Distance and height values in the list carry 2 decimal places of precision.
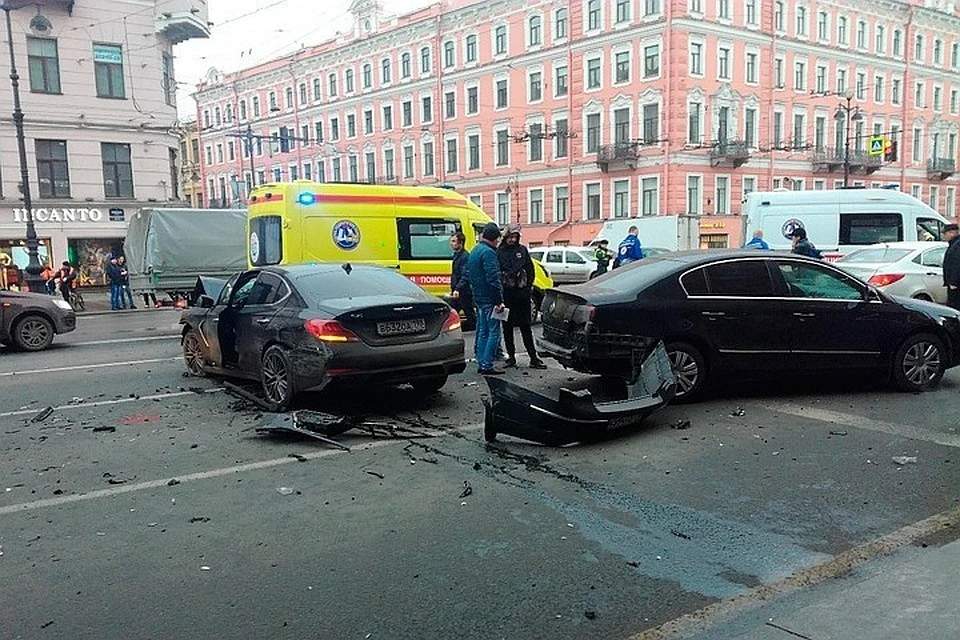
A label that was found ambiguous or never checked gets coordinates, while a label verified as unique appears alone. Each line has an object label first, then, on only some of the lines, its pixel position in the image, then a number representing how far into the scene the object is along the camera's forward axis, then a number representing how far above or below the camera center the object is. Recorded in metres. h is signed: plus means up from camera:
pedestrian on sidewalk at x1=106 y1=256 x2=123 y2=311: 23.09 -0.92
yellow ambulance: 12.55 +0.35
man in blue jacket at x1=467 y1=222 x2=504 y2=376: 8.86 -0.59
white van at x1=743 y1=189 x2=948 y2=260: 18.55 +0.35
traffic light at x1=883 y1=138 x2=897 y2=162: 33.01 +3.51
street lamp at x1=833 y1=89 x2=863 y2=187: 41.53 +7.07
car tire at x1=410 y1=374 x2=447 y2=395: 7.64 -1.51
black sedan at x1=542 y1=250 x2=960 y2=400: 7.29 -0.89
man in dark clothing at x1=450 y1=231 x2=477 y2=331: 11.24 -0.57
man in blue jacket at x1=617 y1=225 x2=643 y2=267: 15.70 -0.23
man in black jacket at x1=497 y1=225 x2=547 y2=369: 9.55 -0.59
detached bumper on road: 5.86 -1.39
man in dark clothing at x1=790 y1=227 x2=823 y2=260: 11.96 -0.18
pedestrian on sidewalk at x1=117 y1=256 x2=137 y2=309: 23.15 -1.11
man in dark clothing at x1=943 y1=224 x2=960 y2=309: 10.44 -0.59
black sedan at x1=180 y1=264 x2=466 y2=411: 6.89 -0.83
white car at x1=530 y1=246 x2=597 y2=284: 29.34 -0.92
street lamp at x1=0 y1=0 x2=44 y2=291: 22.36 +1.26
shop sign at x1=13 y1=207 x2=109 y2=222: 27.02 +1.45
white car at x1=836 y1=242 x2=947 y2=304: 13.30 -0.70
